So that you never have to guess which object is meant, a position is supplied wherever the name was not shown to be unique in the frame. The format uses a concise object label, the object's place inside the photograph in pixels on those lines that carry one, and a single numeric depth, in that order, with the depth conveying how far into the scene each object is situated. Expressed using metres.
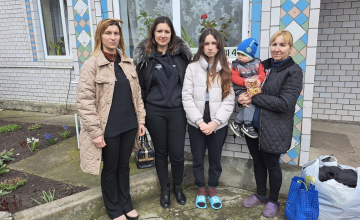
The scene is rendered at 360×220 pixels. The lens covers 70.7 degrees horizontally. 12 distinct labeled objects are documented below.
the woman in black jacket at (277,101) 2.34
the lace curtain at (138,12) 3.87
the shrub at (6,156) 3.93
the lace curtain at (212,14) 3.45
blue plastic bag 2.41
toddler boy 2.51
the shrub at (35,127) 5.54
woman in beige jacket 2.22
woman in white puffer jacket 2.58
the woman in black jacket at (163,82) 2.61
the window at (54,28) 6.79
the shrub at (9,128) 5.42
